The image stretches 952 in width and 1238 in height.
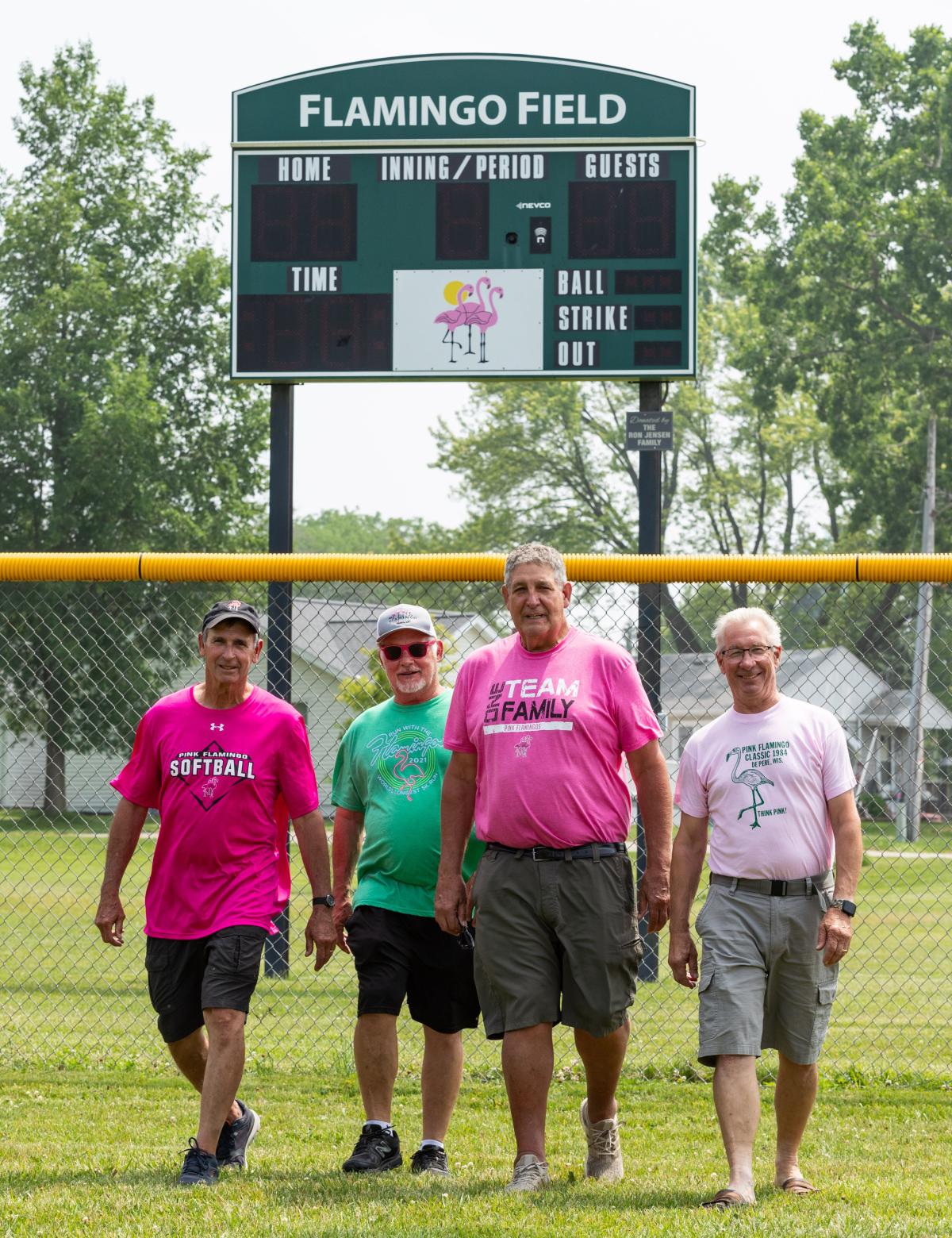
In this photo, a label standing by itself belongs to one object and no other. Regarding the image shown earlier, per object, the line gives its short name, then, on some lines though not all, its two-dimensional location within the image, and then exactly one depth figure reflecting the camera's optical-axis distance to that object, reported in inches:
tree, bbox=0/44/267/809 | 2667.3
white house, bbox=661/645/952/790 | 1081.4
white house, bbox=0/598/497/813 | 1378.0
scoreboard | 741.9
